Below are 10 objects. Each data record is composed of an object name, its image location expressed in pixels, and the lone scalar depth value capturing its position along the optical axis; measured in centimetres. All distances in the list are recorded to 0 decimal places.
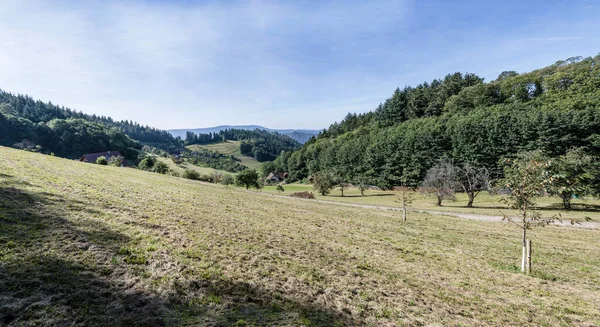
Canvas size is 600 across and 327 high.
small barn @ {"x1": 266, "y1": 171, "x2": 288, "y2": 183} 14988
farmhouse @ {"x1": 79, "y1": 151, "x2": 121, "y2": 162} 11545
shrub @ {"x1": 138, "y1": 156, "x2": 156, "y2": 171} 9019
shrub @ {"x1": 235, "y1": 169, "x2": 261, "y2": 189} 6875
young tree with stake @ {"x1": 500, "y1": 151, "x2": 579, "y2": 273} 1079
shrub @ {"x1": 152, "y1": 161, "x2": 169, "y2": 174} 8069
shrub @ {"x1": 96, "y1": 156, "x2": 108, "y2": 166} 7198
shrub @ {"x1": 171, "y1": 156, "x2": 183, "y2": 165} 14975
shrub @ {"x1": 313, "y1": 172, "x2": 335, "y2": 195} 7518
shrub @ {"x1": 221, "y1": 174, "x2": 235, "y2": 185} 8888
